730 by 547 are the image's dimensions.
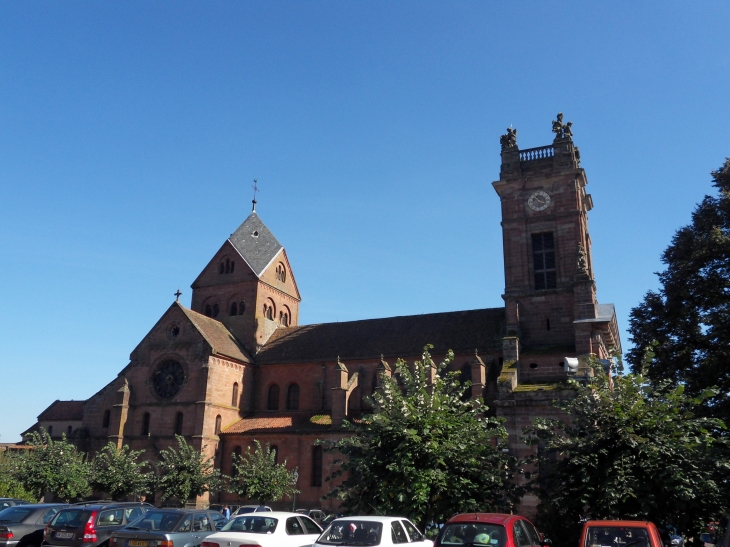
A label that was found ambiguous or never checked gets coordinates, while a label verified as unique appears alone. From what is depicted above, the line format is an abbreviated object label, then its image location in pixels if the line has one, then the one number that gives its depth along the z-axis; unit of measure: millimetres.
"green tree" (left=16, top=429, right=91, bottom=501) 36406
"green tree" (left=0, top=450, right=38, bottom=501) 38216
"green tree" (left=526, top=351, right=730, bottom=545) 15539
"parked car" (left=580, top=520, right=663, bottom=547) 12469
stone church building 34406
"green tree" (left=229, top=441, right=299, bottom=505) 34906
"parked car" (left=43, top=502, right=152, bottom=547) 16016
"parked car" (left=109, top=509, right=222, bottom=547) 14148
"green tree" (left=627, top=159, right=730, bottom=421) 27047
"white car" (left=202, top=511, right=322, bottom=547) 13000
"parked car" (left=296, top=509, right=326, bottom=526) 30386
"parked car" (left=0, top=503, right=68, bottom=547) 17375
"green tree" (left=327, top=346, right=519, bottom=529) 17438
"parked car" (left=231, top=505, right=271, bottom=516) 29162
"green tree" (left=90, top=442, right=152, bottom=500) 36656
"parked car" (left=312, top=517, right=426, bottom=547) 12664
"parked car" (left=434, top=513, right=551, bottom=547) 12008
